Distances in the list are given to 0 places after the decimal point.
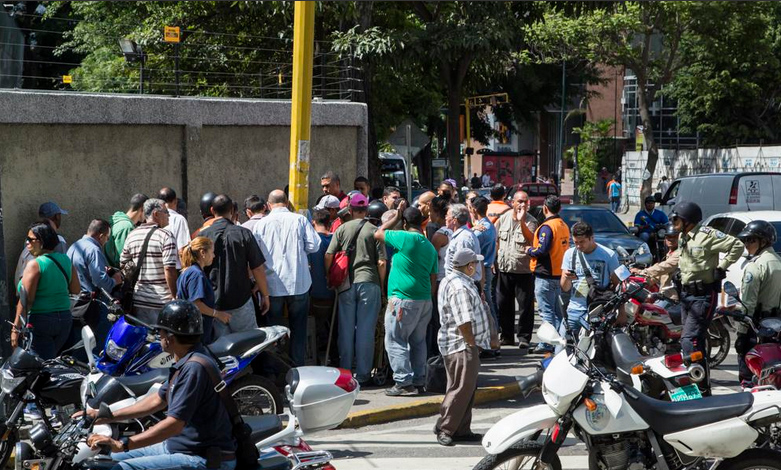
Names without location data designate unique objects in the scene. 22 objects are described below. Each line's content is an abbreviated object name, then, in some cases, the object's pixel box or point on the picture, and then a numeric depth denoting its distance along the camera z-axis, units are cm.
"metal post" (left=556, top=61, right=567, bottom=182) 4804
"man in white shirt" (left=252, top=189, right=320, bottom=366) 978
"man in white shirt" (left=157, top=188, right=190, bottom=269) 1049
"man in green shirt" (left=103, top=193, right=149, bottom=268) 1030
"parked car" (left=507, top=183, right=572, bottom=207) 4042
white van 2044
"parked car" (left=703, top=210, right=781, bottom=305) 1390
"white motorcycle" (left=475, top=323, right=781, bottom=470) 600
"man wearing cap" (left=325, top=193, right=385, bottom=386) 1016
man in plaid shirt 792
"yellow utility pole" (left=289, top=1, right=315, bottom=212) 1004
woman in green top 847
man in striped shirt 929
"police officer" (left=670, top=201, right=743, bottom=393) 961
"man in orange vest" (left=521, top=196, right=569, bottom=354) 1198
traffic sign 1419
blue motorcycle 751
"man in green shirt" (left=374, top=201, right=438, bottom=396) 962
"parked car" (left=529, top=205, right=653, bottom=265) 1795
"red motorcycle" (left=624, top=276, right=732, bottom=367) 1085
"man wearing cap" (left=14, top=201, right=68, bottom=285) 955
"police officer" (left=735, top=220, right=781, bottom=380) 903
